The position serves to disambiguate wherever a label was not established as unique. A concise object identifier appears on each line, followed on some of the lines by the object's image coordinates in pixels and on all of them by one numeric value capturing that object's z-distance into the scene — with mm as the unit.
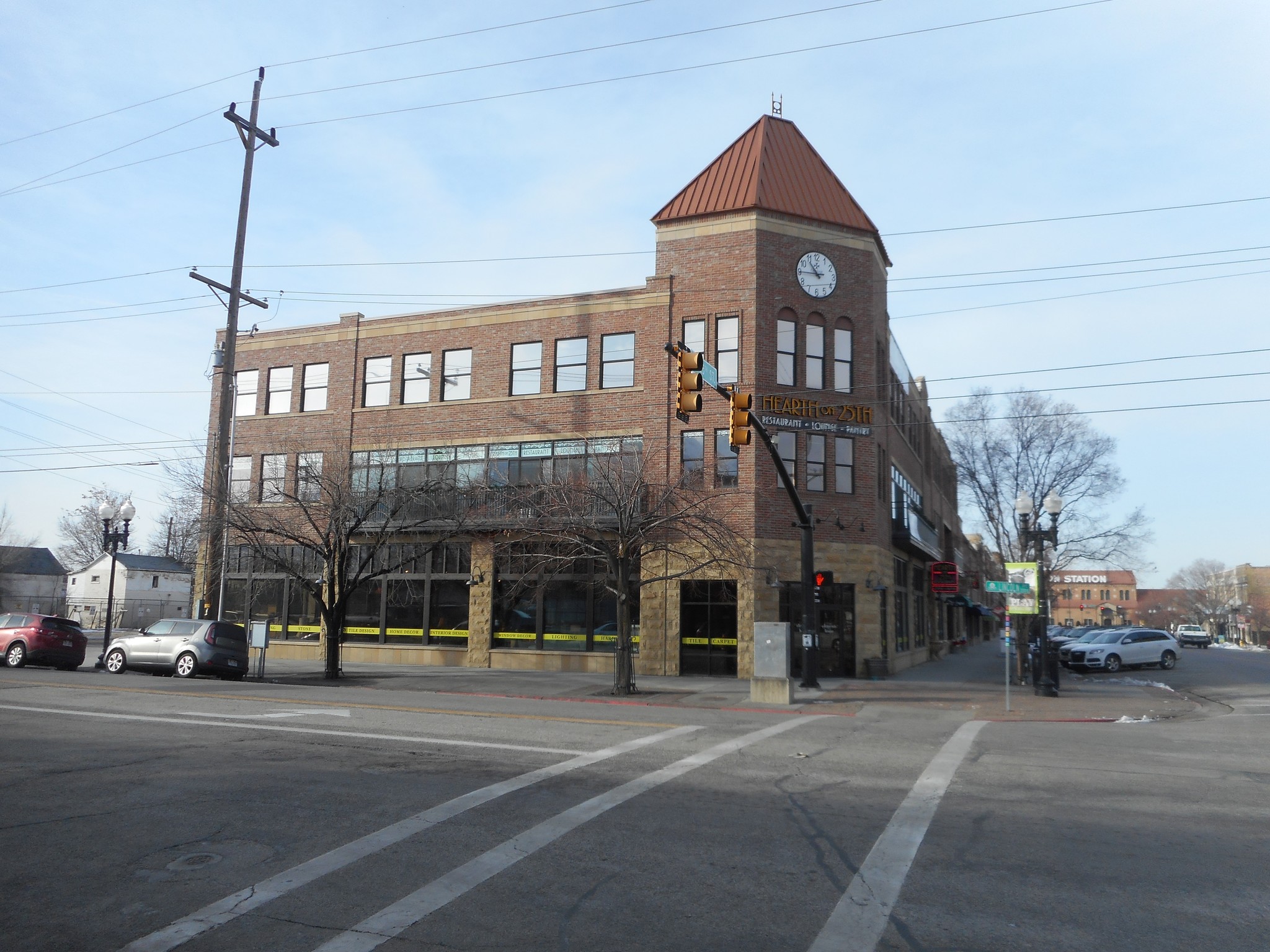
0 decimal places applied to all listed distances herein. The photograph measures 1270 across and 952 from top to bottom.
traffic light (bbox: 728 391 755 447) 14328
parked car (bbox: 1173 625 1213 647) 76688
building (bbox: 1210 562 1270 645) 110688
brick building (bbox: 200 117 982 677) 26469
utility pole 23750
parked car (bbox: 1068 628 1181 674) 33500
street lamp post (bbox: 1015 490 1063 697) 21750
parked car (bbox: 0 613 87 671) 24906
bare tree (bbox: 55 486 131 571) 85375
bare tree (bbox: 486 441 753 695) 20562
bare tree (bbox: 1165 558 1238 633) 117625
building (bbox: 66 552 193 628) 62375
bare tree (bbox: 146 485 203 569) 25938
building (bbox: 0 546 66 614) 71312
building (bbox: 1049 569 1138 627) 149625
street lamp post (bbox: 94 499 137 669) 26897
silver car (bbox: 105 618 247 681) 22969
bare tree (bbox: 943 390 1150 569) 43562
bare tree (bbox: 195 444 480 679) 23641
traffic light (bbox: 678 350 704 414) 13008
